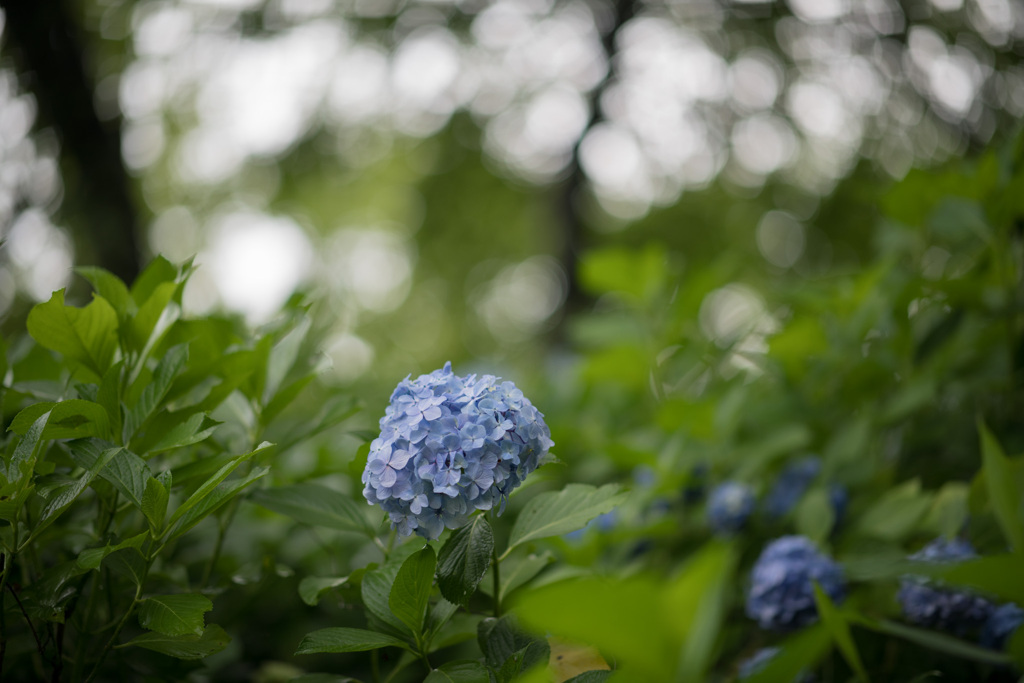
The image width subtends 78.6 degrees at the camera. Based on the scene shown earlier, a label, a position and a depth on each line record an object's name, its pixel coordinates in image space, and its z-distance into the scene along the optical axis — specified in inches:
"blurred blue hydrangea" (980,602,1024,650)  41.7
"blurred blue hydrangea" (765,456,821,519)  66.5
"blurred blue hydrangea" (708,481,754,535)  63.9
